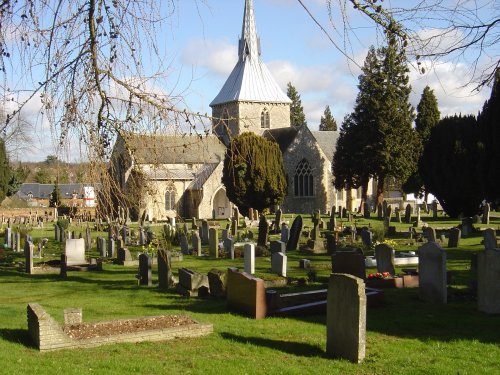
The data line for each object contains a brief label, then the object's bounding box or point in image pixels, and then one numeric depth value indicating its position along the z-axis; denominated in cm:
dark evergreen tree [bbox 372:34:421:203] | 4634
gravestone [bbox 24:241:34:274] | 1720
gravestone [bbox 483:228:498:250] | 1670
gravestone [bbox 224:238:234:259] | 1986
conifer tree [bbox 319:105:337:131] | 8994
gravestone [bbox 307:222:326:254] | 2069
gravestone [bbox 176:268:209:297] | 1249
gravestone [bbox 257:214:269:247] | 2194
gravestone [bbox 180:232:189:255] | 2141
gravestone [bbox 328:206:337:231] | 2985
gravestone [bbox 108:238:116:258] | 2128
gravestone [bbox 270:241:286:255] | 1709
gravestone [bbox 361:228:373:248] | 2170
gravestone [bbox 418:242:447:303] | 1115
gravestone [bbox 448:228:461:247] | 2083
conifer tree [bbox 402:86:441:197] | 5209
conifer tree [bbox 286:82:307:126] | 8175
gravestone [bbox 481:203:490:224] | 3067
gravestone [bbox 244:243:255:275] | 1491
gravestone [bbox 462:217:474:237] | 2477
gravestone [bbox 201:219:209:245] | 2555
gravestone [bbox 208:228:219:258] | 1989
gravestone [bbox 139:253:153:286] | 1413
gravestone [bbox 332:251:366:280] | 1248
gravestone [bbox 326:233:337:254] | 2011
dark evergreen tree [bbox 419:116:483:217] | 3234
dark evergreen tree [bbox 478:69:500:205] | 2686
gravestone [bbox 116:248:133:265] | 1892
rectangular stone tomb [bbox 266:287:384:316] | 1017
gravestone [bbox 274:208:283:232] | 3000
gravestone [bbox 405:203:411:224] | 3482
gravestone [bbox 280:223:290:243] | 2354
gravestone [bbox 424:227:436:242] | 1832
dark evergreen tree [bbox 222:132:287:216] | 4056
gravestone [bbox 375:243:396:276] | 1419
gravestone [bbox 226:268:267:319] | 1002
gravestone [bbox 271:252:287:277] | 1469
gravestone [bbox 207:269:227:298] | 1193
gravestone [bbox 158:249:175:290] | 1337
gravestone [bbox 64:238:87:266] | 1880
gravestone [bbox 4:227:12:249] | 2697
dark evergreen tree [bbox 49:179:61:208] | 4199
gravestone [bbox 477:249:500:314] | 1017
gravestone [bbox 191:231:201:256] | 2133
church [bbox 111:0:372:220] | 5066
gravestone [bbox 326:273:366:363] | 746
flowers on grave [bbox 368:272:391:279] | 1298
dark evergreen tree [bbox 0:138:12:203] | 3788
